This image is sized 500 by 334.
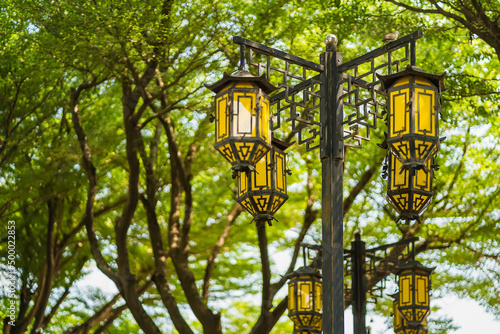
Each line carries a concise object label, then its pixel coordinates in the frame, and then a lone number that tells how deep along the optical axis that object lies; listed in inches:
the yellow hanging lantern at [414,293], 683.4
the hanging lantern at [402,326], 692.3
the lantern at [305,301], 681.0
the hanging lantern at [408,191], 462.6
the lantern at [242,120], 363.3
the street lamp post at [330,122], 361.7
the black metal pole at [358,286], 655.8
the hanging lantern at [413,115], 358.9
